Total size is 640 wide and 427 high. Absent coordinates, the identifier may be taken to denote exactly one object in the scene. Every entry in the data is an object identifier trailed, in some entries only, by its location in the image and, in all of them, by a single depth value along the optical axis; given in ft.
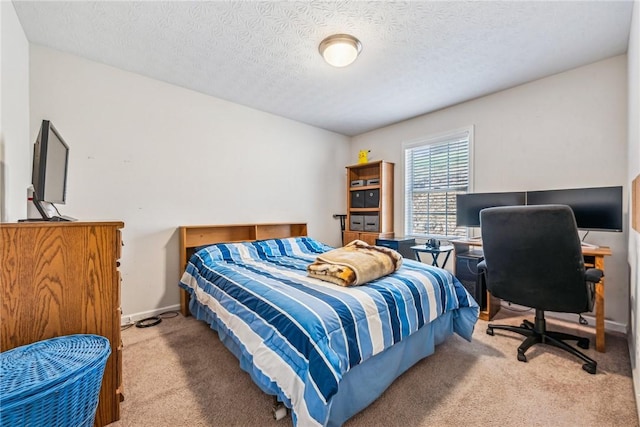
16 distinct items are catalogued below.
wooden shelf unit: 13.55
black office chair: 5.77
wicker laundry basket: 2.82
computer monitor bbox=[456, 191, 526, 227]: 9.22
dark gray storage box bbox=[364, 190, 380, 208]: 13.67
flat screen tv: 4.59
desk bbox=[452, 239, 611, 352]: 6.77
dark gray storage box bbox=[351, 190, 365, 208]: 14.43
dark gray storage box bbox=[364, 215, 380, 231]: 13.65
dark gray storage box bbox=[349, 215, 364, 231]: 14.37
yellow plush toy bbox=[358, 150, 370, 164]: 14.39
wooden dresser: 3.86
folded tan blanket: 5.90
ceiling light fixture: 7.06
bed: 4.02
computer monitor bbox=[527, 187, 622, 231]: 7.30
